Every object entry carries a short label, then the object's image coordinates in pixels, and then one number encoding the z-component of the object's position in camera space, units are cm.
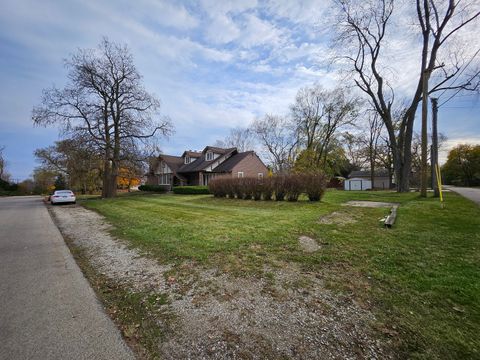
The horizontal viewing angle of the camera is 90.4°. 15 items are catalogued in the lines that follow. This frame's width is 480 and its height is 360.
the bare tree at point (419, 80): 1434
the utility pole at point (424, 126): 1274
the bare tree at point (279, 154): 4150
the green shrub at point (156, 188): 3231
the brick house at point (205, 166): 3203
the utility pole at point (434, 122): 1434
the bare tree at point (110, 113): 2150
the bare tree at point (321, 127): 3281
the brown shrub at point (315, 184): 1265
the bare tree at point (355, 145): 3709
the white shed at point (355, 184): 3550
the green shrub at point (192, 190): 2409
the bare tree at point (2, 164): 4900
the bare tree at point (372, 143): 3659
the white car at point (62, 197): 1840
